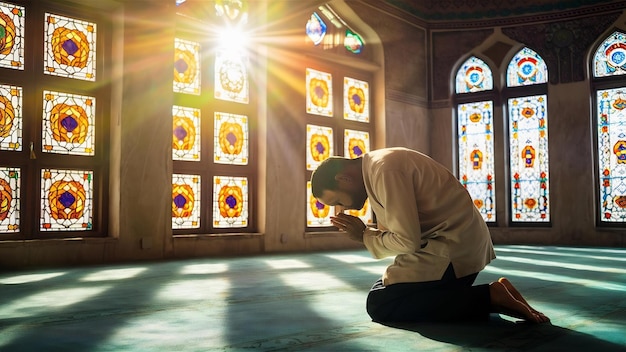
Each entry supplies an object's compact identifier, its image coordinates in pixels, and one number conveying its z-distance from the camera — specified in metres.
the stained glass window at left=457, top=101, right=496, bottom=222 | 10.27
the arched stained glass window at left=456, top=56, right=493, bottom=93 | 10.43
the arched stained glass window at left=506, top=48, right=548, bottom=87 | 9.99
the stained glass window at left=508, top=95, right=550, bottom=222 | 9.88
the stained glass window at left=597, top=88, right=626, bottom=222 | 9.34
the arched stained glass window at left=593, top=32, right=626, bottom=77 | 9.39
